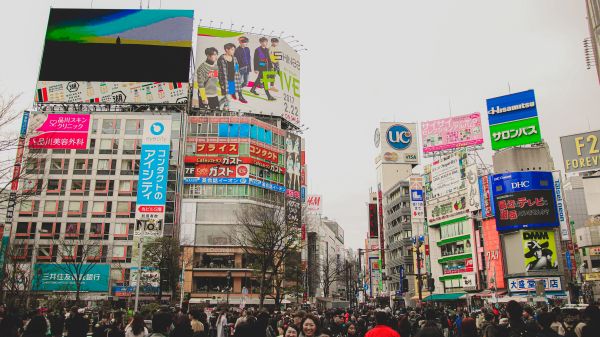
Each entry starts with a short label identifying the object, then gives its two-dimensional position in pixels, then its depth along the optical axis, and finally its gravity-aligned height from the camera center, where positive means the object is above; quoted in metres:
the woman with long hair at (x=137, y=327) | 8.74 -0.77
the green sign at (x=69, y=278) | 52.56 +0.91
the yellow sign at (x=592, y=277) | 64.22 +0.71
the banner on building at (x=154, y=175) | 49.78 +12.50
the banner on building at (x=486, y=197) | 51.03 +9.39
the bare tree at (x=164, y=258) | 47.38 +2.74
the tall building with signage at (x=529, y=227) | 47.03 +5.62
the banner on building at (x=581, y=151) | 34.44 +9.64
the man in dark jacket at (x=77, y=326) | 11.98 -1.01
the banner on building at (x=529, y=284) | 45.91 -0.14
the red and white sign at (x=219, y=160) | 60.59 +16.02
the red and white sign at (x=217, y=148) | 60.97 +17.65
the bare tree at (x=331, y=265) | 79.79 +5.50
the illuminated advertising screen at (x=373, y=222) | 94.56 +12.41
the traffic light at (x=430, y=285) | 26.61 -0.10
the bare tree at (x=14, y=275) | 29.75 +0.85
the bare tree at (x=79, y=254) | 53.29 +3.69
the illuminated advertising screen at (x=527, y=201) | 47.84 +8.34
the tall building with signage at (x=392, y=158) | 89.38 +24.29
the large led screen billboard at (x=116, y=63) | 61.78 +29.27
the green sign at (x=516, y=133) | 53.56 +17.25
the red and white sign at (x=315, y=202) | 114.06 +20.27
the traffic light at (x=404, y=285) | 68.94 -0.23
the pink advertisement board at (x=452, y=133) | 70.19 +22.89
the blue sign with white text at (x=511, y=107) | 54.09 +20.42
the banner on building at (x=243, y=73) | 64.00 +29.21
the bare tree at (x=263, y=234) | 40.88 +4.79
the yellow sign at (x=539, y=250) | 47.59 +3.29
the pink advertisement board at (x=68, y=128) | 46.50 +16.38
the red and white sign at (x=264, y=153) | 61.97 +17.53
